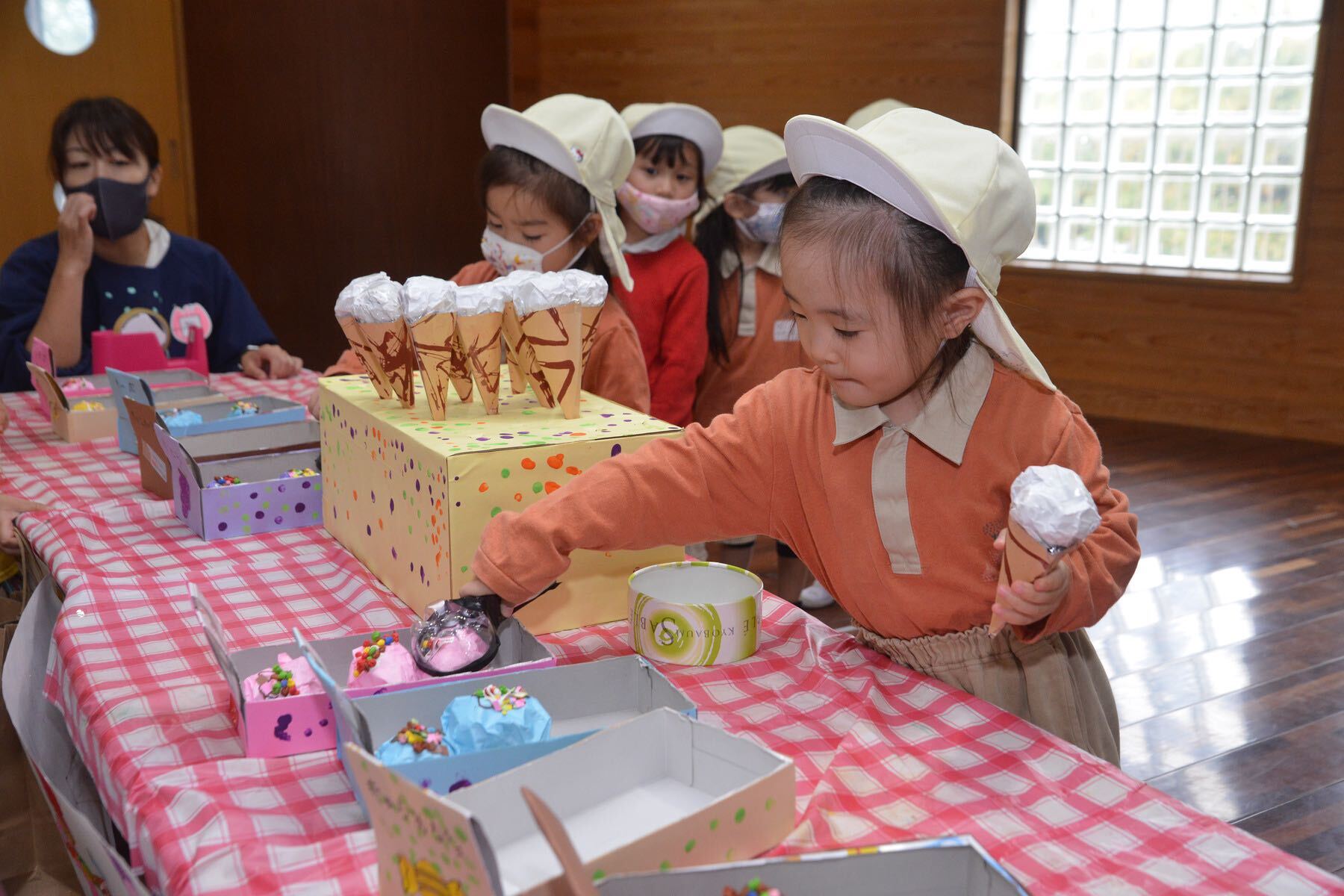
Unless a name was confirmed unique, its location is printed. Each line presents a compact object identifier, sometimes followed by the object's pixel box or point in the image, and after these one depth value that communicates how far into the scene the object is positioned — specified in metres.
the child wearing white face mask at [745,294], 2.70
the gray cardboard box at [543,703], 0.86
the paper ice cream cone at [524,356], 1.40
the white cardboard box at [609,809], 0.69
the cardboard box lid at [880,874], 0.73
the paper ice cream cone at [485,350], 1.38
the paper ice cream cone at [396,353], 1.38
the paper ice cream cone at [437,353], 1.36
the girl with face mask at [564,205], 1.87
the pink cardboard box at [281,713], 0.98
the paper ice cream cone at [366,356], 1.44
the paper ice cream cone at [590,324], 1.44
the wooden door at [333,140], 4.97
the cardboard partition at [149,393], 1.87
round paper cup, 1.18
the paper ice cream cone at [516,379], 1.49
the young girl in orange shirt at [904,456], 1.03
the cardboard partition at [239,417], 1.81
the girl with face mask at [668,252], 2.49
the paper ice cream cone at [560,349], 1.38
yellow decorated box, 1.21
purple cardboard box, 1.53
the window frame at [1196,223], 4.61
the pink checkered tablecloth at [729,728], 0.83
